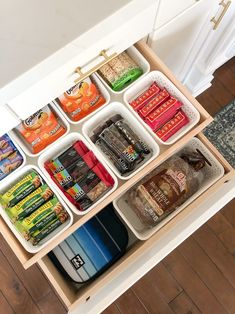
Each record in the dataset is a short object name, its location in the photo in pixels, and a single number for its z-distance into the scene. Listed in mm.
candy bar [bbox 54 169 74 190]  919
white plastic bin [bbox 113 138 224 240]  1000
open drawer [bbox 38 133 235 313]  880
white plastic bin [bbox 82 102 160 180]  883
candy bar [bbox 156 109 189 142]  935
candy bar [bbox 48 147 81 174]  932
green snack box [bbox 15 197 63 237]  901
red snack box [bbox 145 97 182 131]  935
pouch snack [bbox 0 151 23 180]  900
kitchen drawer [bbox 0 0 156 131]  657
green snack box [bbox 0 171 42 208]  900
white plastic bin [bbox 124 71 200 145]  910
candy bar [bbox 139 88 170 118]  947
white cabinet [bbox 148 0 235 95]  919
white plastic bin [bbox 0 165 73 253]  842
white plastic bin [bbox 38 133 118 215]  861
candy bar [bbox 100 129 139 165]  928
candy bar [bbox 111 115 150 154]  935
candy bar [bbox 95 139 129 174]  926
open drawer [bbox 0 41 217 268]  828
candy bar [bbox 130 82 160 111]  955
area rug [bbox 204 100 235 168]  1562
